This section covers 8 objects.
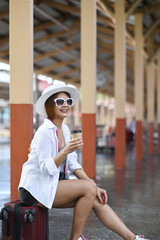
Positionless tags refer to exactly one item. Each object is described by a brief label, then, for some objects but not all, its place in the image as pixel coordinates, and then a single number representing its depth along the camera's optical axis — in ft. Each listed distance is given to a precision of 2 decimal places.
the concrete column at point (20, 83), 15.94
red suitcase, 8.87
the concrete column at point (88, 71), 22.57
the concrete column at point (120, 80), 30.40
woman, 8.89
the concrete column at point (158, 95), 50.44
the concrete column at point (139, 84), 37.17
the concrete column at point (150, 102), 45.78
